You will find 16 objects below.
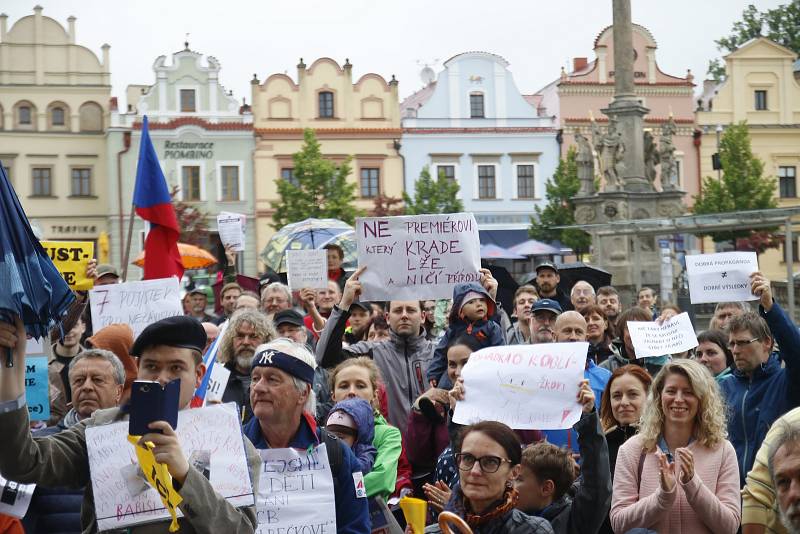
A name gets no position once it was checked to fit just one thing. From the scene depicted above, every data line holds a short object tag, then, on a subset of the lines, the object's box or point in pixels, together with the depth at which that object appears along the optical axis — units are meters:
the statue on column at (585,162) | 27.54
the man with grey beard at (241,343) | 7.45
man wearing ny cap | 4.59
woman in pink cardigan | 5.04
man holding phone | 3.34
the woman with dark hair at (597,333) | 8.90
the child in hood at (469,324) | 7.12
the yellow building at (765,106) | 53.91
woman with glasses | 4.42
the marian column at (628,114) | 25.83
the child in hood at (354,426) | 5.68
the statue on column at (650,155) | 26.14
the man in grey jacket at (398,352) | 7.72
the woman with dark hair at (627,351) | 8.28
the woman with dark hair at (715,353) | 7.91
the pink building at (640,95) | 52.88
